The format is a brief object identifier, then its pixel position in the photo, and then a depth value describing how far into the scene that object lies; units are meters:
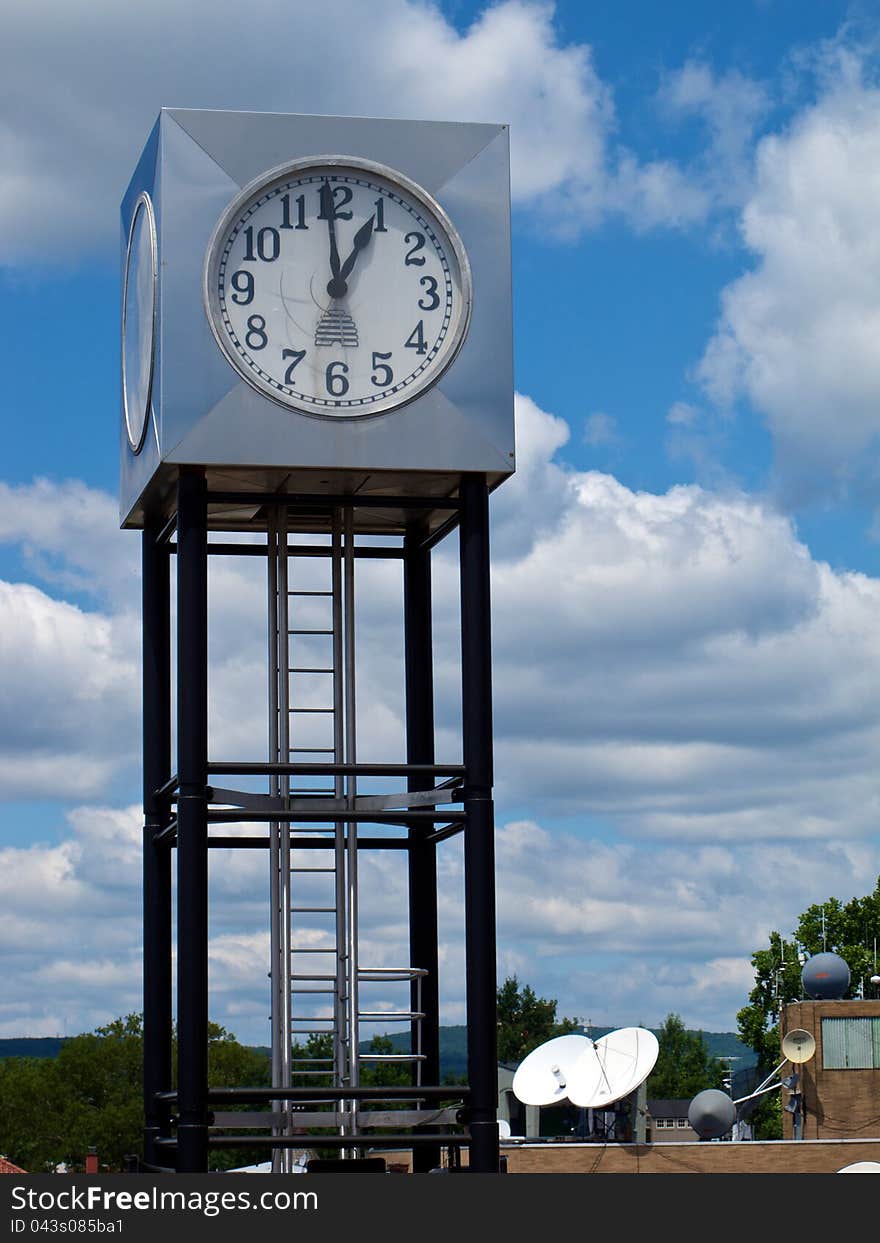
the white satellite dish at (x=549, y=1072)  55.25
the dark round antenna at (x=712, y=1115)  59.69
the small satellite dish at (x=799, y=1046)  60.16
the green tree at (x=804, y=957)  91.62
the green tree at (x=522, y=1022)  147.50
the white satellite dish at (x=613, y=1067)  52.62
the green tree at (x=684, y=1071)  150.62
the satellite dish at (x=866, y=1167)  41.66
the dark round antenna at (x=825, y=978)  64.19
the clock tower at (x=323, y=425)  20.06
